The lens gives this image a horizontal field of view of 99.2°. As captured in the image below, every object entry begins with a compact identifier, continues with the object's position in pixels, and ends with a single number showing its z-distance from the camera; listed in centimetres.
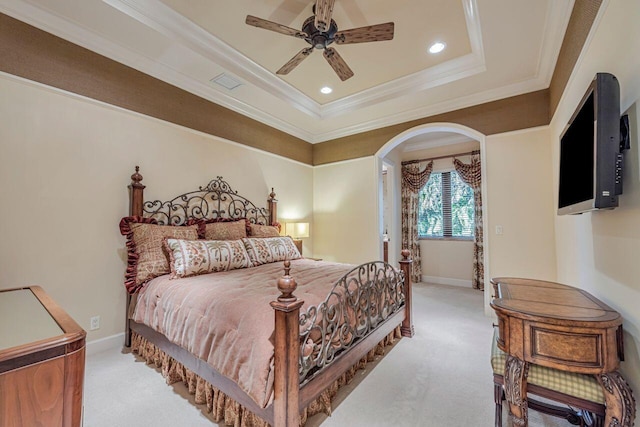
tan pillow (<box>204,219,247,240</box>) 326
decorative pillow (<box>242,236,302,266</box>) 318
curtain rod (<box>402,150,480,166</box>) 528
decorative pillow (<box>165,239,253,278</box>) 246
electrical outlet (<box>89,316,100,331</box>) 259
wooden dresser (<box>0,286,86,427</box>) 78
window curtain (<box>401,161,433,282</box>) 589
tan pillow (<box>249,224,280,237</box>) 378
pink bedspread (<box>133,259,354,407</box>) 147
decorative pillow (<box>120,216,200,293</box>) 254
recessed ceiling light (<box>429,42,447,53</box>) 292
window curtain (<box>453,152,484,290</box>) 515
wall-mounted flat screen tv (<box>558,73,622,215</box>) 126
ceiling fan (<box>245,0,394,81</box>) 208
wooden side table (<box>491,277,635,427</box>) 116
